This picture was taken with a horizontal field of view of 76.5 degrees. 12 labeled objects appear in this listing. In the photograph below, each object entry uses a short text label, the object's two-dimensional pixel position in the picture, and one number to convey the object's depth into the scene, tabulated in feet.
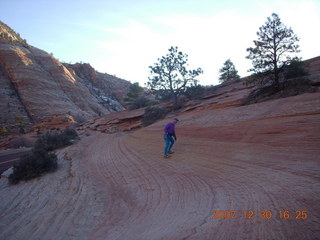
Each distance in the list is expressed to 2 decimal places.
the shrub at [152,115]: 68.89
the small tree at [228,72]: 125.63
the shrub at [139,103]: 97.81
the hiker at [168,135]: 26.48
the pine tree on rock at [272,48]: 45.01
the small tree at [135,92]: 162.30
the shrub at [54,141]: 49.82
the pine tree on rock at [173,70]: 81.46
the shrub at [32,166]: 27.73
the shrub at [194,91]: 79.97
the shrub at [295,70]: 45.38
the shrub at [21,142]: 76.67
